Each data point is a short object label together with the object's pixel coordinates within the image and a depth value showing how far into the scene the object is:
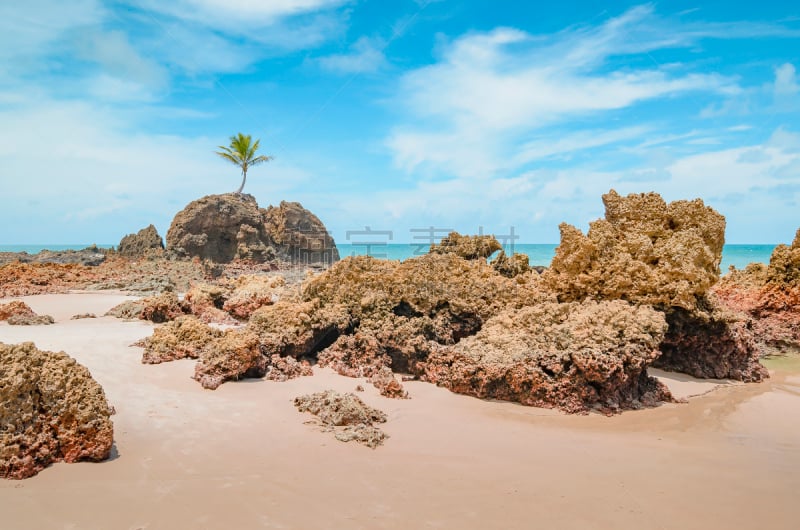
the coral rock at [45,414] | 3.81
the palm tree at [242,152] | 28.58
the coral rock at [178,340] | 7.22
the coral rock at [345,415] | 4.96
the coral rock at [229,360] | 6.45
